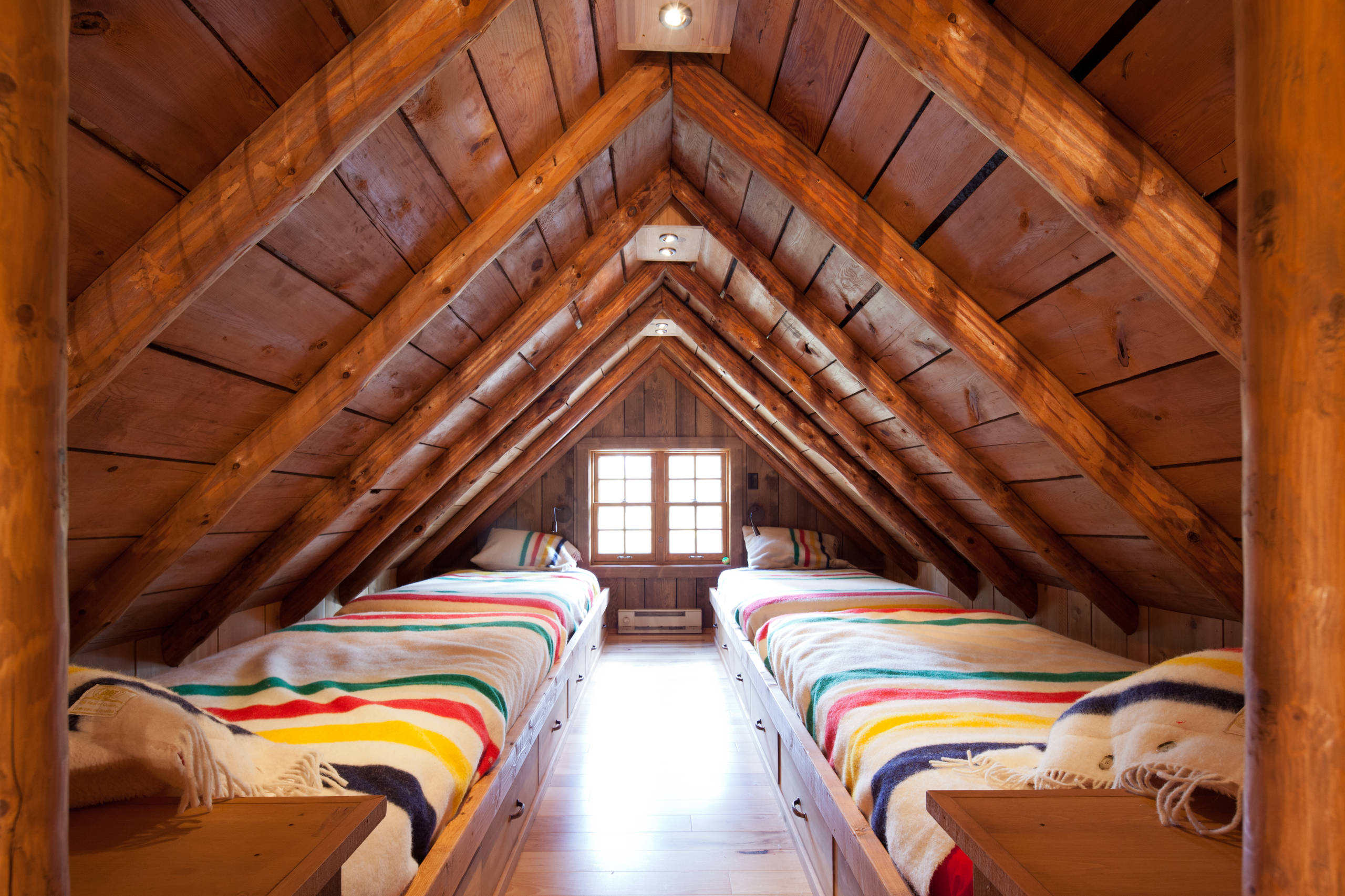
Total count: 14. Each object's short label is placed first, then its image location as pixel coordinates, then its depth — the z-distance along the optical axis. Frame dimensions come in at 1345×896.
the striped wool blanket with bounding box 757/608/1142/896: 1.32
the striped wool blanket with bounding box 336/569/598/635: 3.13
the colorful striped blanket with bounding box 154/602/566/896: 1.29
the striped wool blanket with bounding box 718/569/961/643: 3.22
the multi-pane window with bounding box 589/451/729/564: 5.30
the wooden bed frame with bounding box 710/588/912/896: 1.32
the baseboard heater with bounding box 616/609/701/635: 5.18
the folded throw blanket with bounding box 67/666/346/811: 0.98
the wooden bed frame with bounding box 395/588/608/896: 1.32
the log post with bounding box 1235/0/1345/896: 0.64
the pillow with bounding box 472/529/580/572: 4.64
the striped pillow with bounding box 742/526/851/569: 4.71
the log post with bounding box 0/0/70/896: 0.58
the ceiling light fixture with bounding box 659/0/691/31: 1.45
